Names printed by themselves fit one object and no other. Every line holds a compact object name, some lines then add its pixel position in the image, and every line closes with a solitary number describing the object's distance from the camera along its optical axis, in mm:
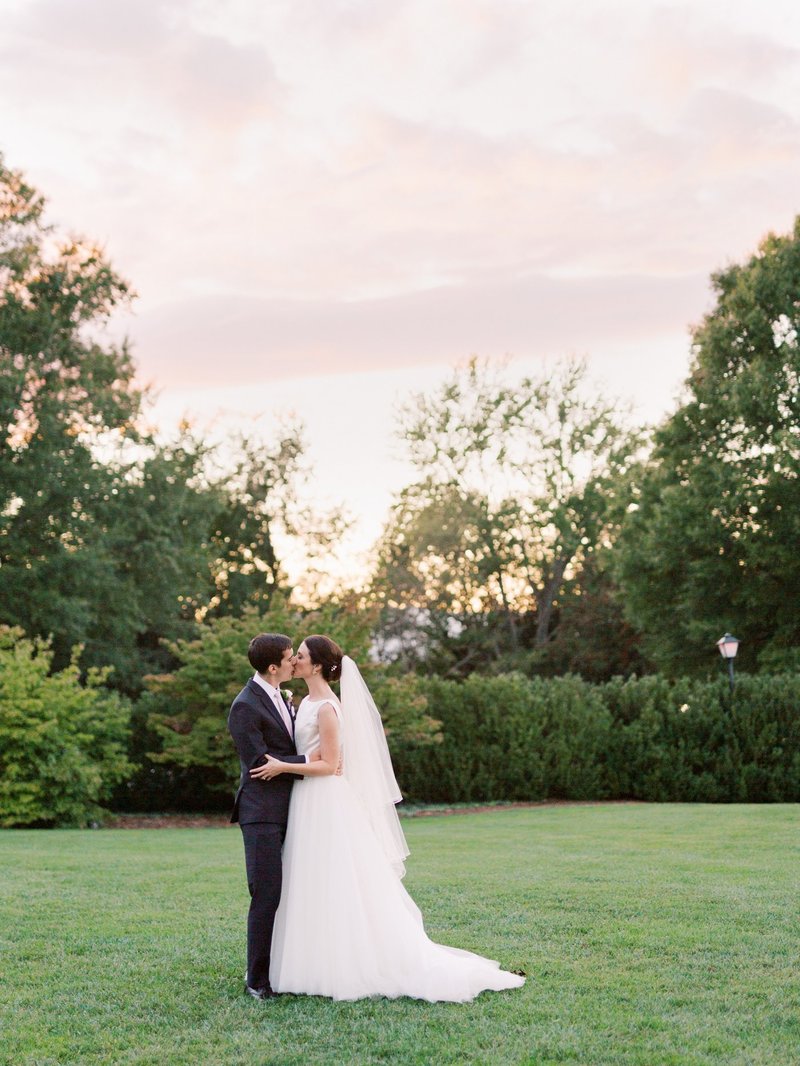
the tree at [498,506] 48438
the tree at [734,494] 31516
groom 6250
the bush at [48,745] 18734
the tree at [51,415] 30531
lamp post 24500
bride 6184
